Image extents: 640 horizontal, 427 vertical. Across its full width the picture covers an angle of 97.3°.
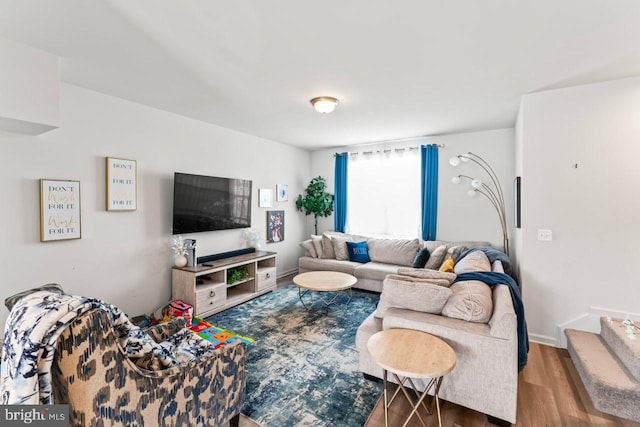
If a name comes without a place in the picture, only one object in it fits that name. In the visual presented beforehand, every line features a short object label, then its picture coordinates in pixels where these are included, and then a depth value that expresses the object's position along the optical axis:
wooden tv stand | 3.52
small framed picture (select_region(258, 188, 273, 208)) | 5.07
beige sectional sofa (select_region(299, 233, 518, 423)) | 1.80
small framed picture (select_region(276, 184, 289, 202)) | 5.47
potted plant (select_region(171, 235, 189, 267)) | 3.65
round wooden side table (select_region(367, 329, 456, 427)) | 1.55
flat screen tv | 3.68
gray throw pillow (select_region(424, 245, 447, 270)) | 4.33
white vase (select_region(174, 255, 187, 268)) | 3.64
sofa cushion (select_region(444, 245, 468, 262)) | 4.28
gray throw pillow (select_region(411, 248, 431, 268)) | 4.34
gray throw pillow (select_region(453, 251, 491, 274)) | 2.78
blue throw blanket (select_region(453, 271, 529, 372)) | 2.19
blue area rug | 1.98
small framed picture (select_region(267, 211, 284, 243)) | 5.26
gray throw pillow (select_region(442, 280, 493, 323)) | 2.01
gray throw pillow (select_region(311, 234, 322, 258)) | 5.27
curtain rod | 5.14
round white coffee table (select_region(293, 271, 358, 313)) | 3.54
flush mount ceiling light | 3.09
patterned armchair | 1.16
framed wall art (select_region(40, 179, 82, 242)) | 2.59
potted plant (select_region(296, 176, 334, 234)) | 5.80
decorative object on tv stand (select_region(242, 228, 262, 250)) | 4.80
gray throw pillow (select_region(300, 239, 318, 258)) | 5.28
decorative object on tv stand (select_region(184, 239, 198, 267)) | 3.70
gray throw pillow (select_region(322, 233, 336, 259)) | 5.29
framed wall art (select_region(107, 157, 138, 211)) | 3.06
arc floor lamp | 4.42
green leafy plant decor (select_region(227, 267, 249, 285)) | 4.10
